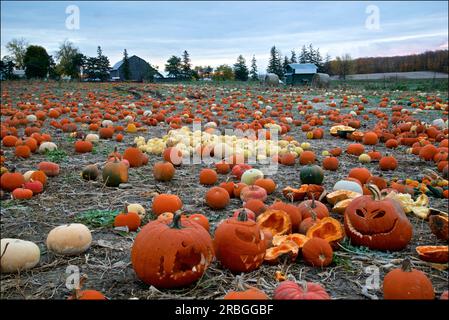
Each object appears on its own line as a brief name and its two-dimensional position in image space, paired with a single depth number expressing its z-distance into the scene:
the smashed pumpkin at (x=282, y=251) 3.53
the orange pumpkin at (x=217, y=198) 4.89
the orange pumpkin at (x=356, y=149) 7.85
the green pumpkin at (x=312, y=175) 5.86
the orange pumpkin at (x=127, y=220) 4.26
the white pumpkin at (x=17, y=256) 3.33
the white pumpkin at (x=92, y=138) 9.04
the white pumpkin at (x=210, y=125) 11.16
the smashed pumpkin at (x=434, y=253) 3.46
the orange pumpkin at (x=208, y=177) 6.07
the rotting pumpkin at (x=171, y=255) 3.10
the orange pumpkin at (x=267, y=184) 5.54
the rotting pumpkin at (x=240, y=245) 3.33
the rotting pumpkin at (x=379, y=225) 3.76
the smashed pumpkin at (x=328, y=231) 3.79
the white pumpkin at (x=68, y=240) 3.65
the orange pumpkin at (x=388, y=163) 6.73
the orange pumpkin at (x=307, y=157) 7.15
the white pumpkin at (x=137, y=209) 4.51
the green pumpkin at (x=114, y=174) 5.79
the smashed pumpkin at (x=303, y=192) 5.15
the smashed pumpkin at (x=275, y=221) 3.99
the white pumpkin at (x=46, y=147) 7.88
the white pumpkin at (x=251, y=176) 5.76
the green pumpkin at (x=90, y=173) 6.08
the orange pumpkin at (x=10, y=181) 5.34
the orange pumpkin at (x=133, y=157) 7.00
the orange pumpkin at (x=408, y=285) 2.73
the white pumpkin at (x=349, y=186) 5.16
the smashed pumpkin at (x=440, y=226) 3.83
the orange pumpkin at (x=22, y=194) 5.10
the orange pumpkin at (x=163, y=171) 6.12
